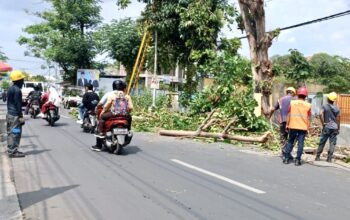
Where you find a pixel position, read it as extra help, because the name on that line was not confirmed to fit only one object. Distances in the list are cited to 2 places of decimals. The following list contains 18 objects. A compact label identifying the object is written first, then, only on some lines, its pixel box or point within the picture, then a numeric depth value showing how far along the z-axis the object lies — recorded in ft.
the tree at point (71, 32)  160.66
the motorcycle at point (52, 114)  62.08
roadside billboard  153.55
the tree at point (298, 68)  85.87
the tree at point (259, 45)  62.57
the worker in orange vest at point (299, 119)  35.94
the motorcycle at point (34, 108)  74.33
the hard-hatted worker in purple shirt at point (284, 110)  40.96
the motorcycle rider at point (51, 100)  61.93
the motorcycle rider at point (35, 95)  72.79
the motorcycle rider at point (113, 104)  37.65
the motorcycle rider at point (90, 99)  53.92
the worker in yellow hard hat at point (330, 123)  38.37
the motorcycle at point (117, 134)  37.09
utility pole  92.09
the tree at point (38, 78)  292.81
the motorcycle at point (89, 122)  53.72
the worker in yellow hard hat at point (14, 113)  33.99
